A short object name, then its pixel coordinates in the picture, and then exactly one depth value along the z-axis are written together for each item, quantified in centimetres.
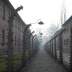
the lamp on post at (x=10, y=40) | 474
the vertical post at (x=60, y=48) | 836
